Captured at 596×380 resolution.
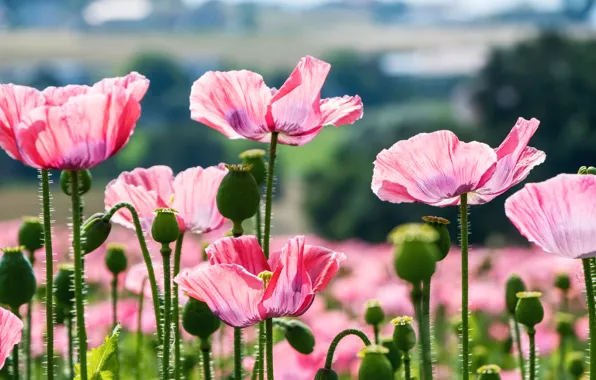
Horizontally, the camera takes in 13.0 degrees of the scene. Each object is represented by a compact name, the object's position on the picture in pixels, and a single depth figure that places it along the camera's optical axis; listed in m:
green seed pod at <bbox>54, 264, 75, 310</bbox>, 1.66
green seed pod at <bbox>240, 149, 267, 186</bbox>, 1.63
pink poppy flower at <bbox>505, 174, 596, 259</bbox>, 1.43
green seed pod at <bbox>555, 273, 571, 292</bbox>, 1.88
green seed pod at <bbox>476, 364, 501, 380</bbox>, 1.59
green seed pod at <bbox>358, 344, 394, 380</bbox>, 1.44
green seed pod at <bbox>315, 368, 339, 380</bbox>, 1.49
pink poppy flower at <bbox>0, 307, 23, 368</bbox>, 1.45
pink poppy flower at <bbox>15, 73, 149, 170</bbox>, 1.44
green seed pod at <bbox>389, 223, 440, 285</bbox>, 1.41
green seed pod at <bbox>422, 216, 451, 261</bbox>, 1.50
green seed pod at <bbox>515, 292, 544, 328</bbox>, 1.58
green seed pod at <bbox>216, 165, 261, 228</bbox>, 1.51
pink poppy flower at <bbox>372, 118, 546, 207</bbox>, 1.49
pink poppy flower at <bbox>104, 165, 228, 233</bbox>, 1.61
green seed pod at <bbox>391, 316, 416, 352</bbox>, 1.54
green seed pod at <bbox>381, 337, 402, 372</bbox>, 1.62
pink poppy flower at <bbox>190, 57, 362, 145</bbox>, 1.54
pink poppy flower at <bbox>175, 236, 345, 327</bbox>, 1.44
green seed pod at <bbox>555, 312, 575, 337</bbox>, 1.97
